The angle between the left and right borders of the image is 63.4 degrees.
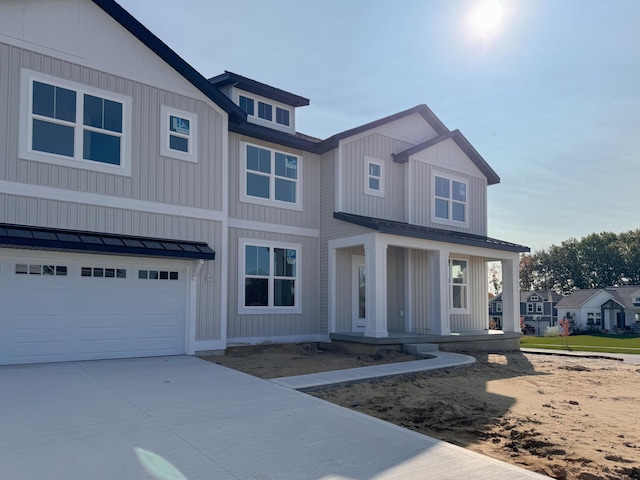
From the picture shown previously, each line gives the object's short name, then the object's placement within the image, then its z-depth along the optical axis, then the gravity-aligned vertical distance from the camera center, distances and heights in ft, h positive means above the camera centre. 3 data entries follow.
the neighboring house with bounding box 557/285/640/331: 178.91 -11.58
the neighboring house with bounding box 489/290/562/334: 199.12 -12.90
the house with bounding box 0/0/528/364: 33.60 +4.93
